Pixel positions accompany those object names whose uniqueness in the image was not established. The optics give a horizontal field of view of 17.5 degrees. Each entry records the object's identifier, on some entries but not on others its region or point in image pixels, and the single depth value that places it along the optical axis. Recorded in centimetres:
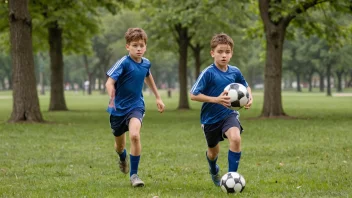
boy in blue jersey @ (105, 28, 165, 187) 1494
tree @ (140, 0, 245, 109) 5165
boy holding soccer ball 1427
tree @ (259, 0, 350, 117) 4397
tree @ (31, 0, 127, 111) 5380
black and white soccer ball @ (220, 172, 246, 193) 1362
